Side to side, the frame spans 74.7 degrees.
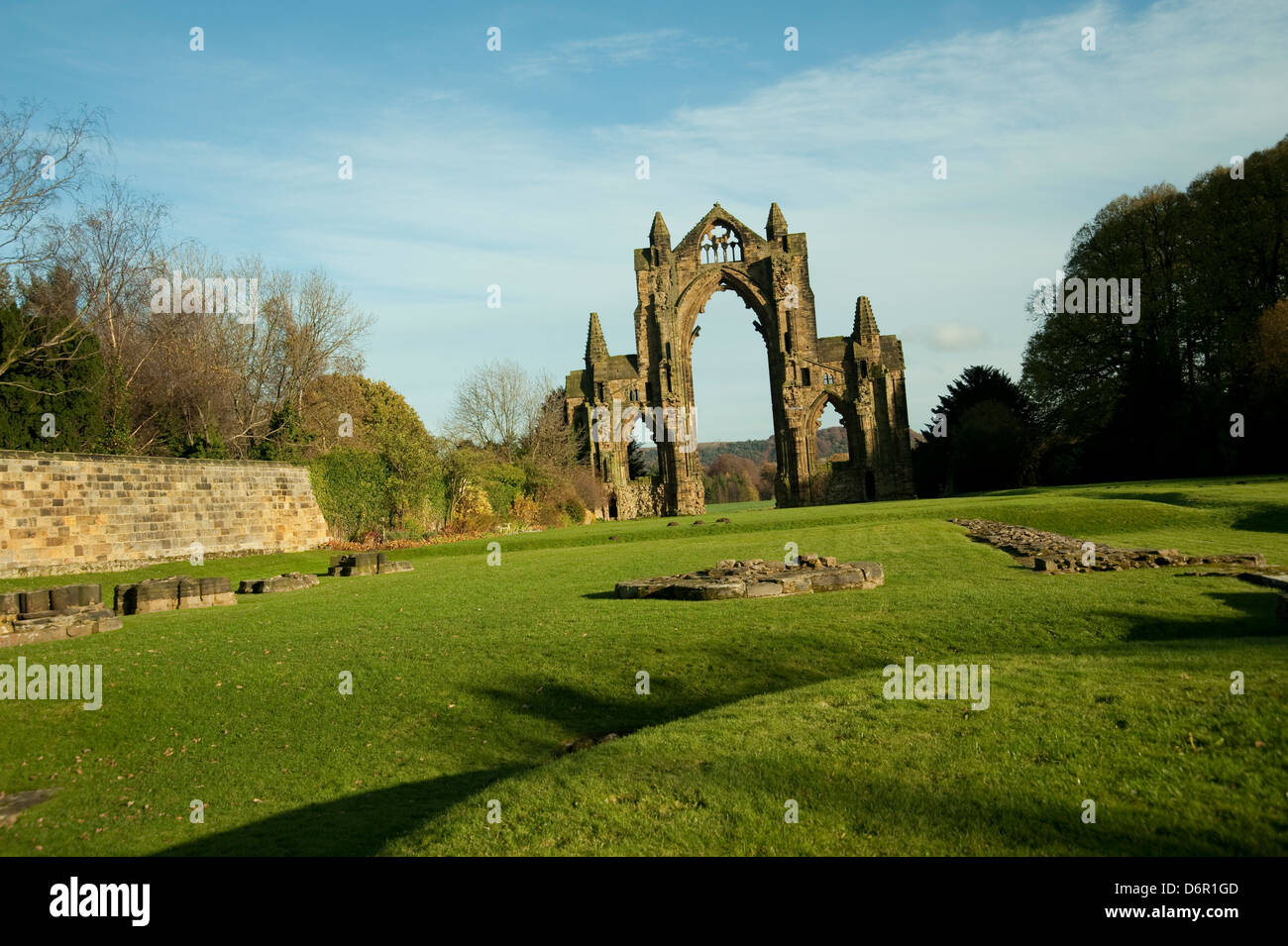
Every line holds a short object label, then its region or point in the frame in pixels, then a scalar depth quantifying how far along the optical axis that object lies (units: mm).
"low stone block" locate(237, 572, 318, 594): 17547
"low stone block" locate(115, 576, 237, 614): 14812
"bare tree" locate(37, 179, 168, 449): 31389
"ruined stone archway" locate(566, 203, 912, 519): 52281
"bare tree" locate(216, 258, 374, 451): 40594
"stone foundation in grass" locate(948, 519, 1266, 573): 13023
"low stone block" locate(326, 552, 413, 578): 20625
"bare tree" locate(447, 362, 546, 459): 52250
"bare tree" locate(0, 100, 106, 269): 19562
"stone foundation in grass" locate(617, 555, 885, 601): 12227
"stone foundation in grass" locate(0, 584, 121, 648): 11430
